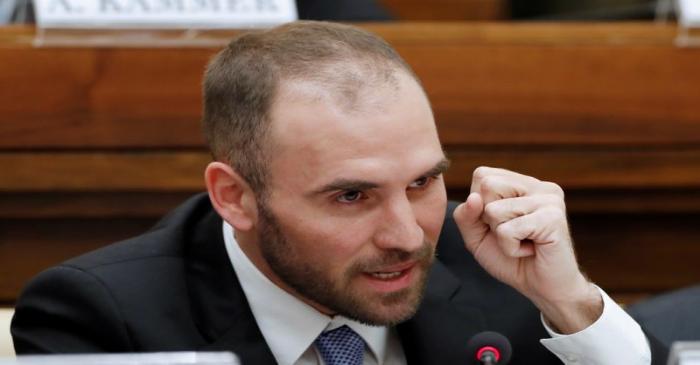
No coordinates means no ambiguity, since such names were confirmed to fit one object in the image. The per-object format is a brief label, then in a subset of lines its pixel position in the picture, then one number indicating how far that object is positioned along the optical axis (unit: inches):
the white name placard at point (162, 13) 194.7
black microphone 171.8
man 172.1
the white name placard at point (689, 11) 198.5
